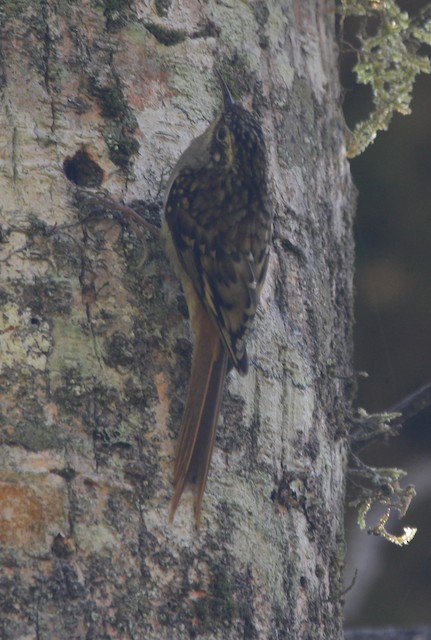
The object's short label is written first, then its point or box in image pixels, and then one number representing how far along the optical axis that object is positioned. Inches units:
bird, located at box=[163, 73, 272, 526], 196.2
